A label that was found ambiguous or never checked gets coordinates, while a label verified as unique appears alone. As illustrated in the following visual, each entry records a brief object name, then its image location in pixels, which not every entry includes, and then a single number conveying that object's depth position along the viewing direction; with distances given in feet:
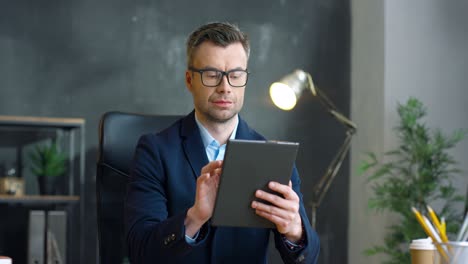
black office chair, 9.64
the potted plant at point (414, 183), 14.50
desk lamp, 14.08
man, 8.17
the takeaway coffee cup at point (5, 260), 7.51
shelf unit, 14.42
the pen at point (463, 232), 6.95
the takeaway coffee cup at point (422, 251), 7.53
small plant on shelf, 14.84
